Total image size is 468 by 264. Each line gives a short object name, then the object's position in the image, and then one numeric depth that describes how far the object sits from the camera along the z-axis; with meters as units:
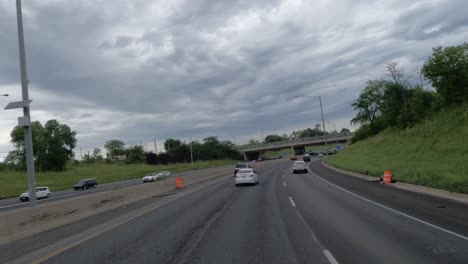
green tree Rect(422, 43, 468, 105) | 41.31
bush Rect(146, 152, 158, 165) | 127.54
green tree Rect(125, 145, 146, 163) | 133.75
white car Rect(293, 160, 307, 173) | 43.14
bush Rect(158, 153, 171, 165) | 130.75
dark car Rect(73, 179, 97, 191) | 52.22
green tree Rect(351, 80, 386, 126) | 83.12
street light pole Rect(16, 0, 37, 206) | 11.83
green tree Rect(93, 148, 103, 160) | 149.77
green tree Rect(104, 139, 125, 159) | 173.50
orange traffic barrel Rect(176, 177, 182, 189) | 31.44
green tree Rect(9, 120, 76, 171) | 102.94
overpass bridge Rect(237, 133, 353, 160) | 132.50
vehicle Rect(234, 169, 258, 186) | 28.59
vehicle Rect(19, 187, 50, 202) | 38.52
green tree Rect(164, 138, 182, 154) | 172.57
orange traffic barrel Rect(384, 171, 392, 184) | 23.12
